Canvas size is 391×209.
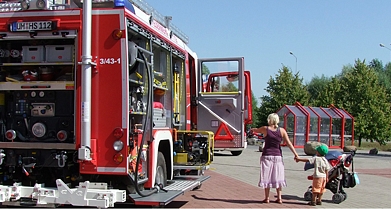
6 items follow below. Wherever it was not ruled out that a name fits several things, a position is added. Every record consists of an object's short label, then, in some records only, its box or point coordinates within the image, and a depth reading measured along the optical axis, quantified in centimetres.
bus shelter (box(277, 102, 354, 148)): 2491
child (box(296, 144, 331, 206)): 886
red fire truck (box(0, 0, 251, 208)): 644
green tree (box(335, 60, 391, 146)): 3644
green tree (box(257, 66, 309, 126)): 4056
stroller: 931
